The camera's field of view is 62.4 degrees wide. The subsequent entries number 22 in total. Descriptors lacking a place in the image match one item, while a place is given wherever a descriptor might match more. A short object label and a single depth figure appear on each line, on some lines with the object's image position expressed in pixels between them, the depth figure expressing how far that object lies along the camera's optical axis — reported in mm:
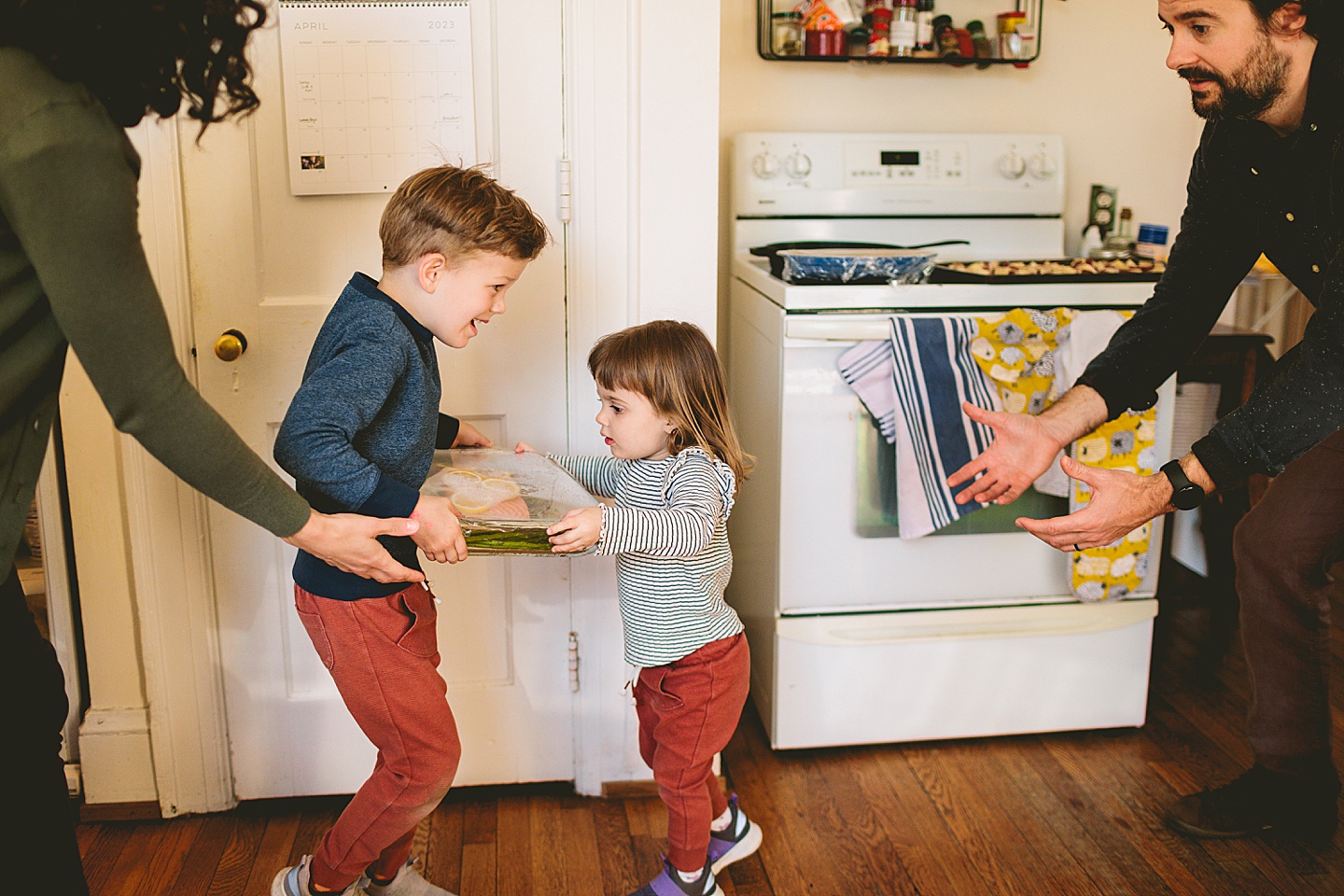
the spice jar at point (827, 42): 2564
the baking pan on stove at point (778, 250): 2156
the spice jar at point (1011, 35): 2639
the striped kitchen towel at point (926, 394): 2002
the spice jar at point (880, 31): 2568
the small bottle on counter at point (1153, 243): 2770
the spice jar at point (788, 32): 2604
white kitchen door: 1745
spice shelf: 2615
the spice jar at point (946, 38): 2621
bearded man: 1372
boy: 1299
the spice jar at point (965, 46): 2623
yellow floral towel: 2023
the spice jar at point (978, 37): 2648
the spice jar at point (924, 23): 2596
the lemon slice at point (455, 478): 1471
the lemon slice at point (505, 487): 1448
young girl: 1559
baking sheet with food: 2068
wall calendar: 1705
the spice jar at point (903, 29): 2574
